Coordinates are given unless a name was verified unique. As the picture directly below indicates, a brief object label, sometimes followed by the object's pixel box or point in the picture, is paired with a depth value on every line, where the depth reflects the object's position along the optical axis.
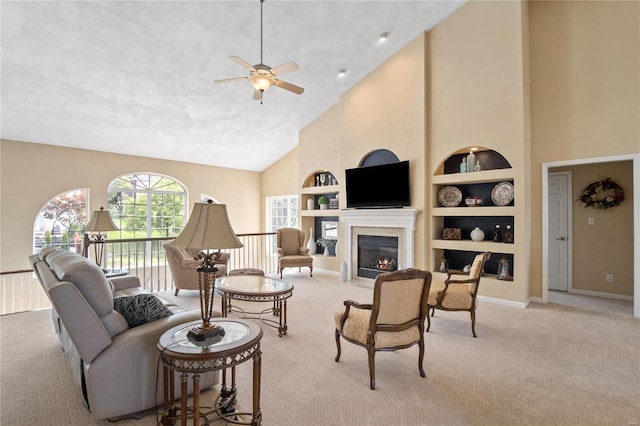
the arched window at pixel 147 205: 7.45
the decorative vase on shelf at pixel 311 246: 7.61
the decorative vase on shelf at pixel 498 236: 5.13
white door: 5.61
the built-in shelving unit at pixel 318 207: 7.23
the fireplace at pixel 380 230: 5.75
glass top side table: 1.76
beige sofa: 1.96
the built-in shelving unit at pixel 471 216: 4.95
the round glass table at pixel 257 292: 3.46
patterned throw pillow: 2.29
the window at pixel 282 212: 9.16
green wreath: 5.04
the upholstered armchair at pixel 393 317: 2.51
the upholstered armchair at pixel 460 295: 3.61
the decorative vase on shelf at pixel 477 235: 5.22
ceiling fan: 3.60
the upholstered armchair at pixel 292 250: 6.64
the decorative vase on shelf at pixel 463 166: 5.35
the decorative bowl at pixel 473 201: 5.28
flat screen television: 5.82
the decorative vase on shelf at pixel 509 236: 4.96
